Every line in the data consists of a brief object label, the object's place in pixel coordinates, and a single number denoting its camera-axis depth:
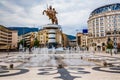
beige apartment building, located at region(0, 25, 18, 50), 69.63
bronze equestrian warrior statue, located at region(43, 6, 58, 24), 37.02
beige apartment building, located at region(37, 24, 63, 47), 36.02
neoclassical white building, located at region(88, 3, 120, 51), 61.22
